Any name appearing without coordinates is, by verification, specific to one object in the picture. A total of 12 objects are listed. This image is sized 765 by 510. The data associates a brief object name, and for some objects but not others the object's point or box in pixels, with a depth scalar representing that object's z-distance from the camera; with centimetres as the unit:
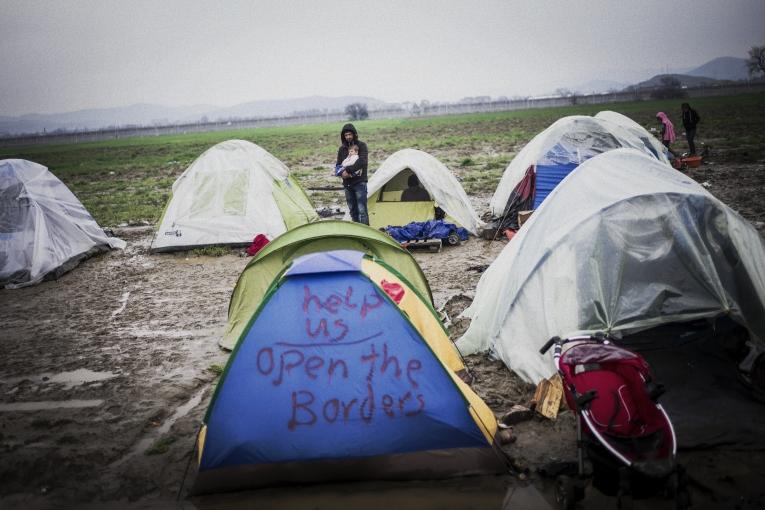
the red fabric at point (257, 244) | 1050
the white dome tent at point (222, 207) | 1145
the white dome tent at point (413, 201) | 1159
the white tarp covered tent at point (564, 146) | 1147
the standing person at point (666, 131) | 1866
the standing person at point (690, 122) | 1827
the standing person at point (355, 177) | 1005
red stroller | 345
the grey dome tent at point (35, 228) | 1017
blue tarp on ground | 1075
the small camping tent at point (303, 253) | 631
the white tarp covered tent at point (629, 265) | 499
